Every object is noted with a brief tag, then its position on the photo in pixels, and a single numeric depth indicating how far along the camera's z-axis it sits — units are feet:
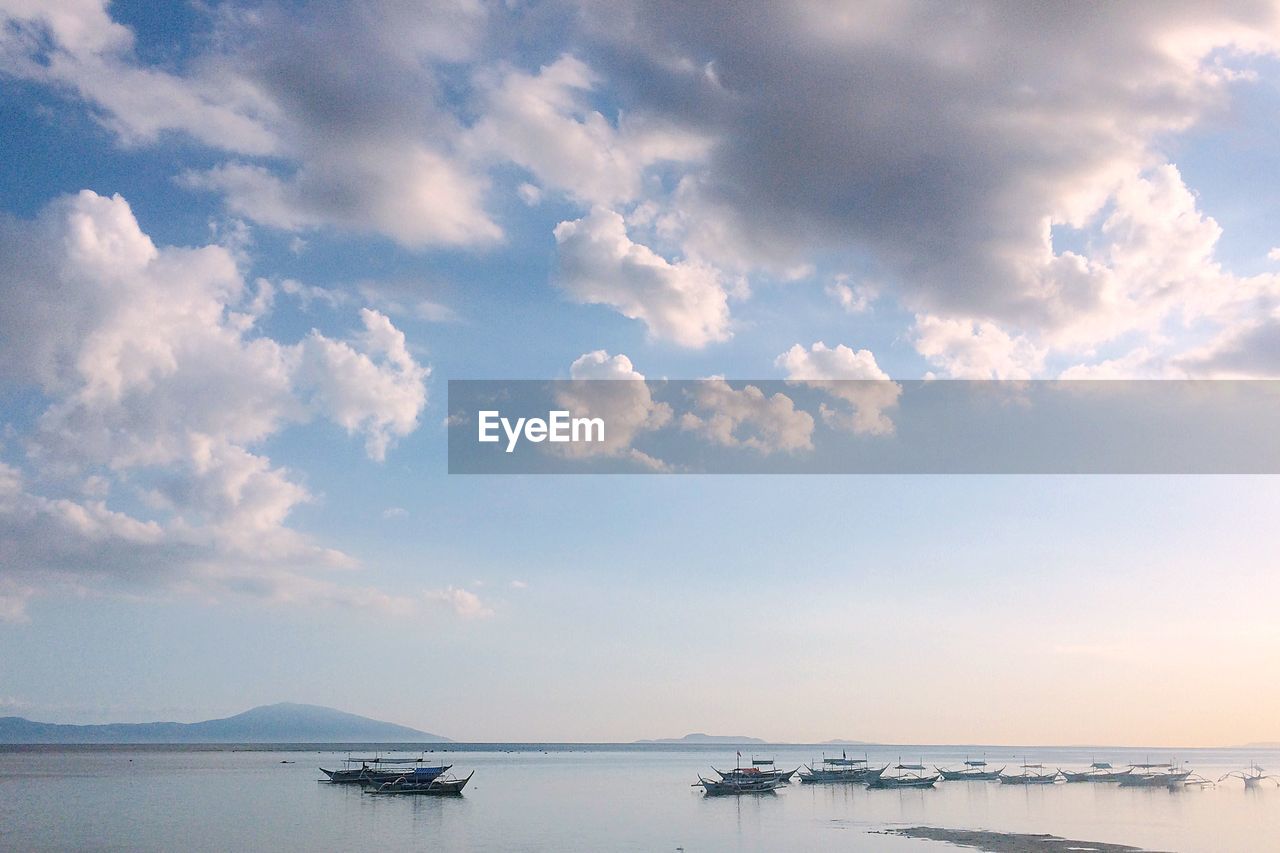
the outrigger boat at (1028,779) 389.60
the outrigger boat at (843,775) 364.79
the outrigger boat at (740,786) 314.14
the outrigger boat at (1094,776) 384.06
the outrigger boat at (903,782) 358.02
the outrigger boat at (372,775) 295.28
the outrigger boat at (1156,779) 374.84
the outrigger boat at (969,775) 396.37
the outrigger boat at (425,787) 294.05
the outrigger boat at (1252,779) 410.23
